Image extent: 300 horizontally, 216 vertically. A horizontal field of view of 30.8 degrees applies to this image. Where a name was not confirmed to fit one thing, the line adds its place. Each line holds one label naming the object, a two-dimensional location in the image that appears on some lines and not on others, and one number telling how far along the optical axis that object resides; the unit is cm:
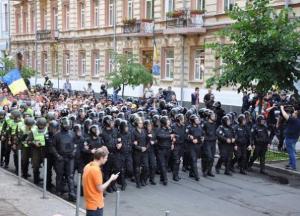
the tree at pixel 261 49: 1545
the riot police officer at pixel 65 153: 1208
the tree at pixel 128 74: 2645
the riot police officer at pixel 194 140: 1410
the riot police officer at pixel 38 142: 1298
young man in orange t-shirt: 787
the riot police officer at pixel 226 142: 1478
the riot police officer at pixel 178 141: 1402
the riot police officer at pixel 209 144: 1455
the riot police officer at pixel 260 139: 1515
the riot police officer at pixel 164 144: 1360
